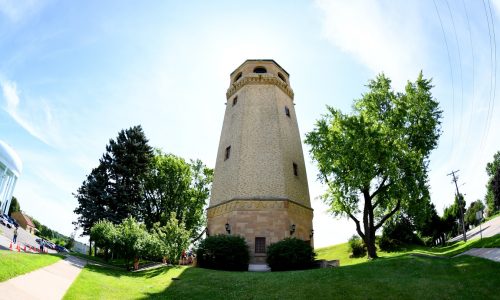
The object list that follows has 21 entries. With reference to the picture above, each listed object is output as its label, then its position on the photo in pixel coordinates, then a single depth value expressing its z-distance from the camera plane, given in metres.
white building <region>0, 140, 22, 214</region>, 50.98
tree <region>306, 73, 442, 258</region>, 23.20
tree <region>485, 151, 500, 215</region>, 58.03
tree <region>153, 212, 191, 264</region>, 22.30
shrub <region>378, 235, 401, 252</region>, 34.53
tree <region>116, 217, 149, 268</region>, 21.88
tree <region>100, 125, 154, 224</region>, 34.25
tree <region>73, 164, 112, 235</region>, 33.38
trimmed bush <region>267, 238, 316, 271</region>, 19.86
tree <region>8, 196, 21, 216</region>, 67.26
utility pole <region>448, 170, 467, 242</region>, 45.00
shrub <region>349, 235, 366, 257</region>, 32.25
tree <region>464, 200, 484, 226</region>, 60.88
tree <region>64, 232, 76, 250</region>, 58.56
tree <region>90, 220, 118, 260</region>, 22.39
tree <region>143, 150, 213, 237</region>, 38.12
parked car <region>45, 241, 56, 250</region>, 36.36
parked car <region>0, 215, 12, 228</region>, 38.31
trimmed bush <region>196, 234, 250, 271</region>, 20.38
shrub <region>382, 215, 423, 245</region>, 36.25
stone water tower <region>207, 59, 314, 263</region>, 22.94
